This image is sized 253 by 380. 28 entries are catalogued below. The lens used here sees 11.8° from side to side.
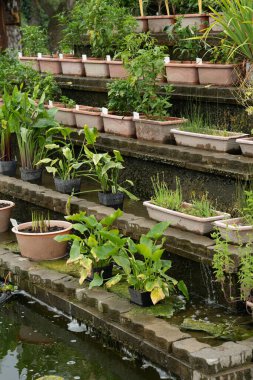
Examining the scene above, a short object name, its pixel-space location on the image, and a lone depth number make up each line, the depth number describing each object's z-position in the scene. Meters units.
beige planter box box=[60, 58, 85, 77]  14.80
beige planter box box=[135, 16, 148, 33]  14.67
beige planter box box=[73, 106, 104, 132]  13.06
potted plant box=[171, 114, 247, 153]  10.65
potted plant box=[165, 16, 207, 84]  12.31
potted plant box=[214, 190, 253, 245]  8.95
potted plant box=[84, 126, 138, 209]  11.03
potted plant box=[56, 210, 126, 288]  9.19
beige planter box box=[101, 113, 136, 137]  12.36
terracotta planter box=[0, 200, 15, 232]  12.33
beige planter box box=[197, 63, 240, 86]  11.69
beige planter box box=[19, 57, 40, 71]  15.80
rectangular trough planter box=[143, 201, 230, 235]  9.49
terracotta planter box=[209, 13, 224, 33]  13.07
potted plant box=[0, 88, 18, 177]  12.87
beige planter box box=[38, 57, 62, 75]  15.47
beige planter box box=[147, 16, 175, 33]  14.32
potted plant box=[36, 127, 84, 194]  11.89
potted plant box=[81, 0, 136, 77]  13.87
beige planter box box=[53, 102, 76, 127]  13.74
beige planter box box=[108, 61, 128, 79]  13.58
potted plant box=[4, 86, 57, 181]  12.67
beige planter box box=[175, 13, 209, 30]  13.29
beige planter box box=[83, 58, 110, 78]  14.08
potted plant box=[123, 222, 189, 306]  8.84
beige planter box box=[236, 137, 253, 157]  10.30
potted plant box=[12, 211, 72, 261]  10.88
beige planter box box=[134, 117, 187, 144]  11.69
